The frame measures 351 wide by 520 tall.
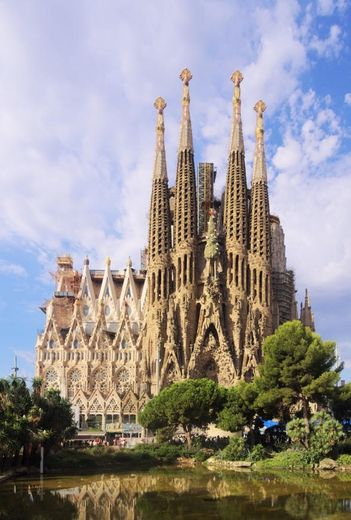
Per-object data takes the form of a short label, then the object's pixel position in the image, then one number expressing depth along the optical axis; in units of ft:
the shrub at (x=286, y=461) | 117.75
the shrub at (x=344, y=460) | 115.57
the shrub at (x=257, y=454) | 125.18
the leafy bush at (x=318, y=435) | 116.57
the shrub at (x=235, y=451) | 127.34
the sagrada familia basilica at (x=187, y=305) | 203.00
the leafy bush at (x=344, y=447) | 122.52
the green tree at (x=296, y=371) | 128.06
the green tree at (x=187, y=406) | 144.56
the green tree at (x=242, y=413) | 137.49
